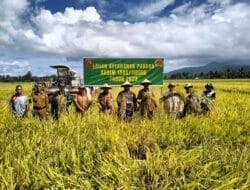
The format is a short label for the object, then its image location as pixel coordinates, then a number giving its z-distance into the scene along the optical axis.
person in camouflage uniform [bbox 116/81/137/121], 4.10
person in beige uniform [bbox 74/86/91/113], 4.44
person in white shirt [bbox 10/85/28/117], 4.25
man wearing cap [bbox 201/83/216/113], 4.54
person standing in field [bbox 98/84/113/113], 4.26
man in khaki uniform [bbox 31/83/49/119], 4.27
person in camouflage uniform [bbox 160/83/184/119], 4.28
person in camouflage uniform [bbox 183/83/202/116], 4.33
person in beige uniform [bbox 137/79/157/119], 4.07
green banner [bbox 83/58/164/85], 6.74
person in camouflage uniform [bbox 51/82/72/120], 3.76
